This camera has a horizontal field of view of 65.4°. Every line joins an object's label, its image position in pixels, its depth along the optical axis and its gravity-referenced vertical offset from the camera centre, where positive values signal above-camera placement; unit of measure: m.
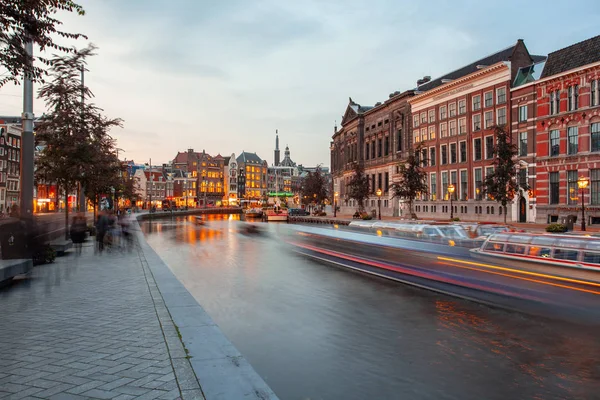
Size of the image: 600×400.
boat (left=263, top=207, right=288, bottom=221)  68.06 -1.53
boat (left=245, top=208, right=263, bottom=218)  82.94 -1.49
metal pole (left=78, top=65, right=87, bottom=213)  25.47 +1.15
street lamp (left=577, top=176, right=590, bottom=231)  32.38 +1.49
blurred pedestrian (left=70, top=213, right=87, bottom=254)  23.97 -1.27
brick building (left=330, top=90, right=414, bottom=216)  73.62 +11.15
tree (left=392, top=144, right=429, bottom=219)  50.75 +2.52
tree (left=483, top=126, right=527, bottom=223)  37.56 +2.41
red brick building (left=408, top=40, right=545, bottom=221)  50.19 +9.60
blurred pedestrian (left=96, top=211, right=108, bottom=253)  21.75 -1.10
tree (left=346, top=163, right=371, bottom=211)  66.12 +2.74
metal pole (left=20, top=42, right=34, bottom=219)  14.73 +1.73
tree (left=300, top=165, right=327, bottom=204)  88.31 +2.93
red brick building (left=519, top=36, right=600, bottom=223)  38.72 +6.38
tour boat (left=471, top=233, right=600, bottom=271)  12.03 -1.33
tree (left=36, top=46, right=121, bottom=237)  24.39 +4.08
